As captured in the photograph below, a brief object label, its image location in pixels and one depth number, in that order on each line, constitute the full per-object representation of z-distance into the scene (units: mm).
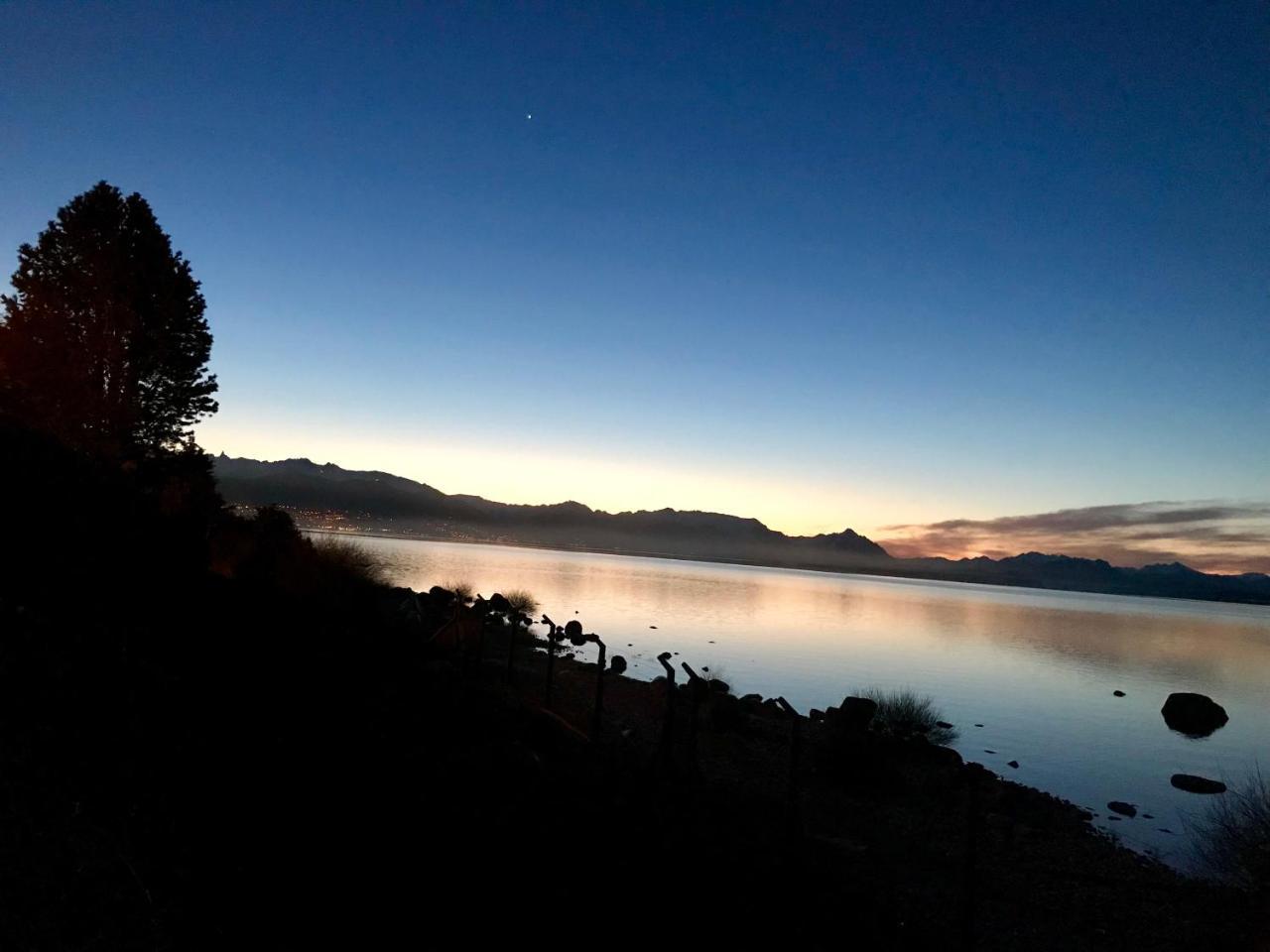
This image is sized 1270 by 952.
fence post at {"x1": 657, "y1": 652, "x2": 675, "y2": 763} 11078
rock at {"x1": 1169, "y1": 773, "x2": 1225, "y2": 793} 19672
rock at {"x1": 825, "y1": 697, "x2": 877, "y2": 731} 18266
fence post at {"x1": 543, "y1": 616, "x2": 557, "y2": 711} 15312
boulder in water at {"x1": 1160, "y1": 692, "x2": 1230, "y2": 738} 28641
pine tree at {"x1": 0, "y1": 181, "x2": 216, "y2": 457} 27562
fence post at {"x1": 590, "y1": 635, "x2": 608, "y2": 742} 12742
